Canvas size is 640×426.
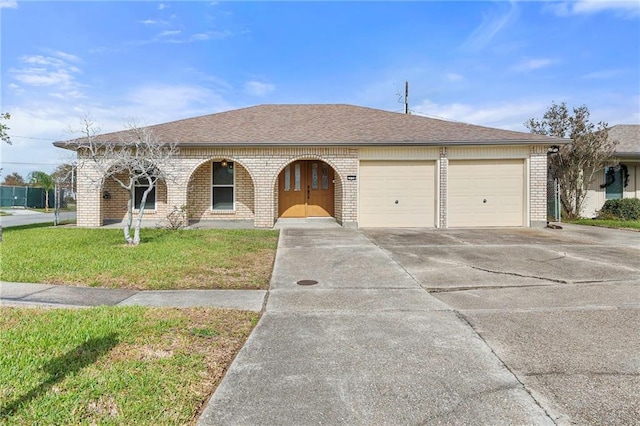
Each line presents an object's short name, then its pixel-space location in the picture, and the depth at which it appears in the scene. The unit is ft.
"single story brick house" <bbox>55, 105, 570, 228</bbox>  41.83
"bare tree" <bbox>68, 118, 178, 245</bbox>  29.09
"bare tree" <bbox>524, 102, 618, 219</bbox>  50.88
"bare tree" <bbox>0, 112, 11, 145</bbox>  37.67
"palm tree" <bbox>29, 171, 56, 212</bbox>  98.27
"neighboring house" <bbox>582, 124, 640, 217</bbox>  55.36
